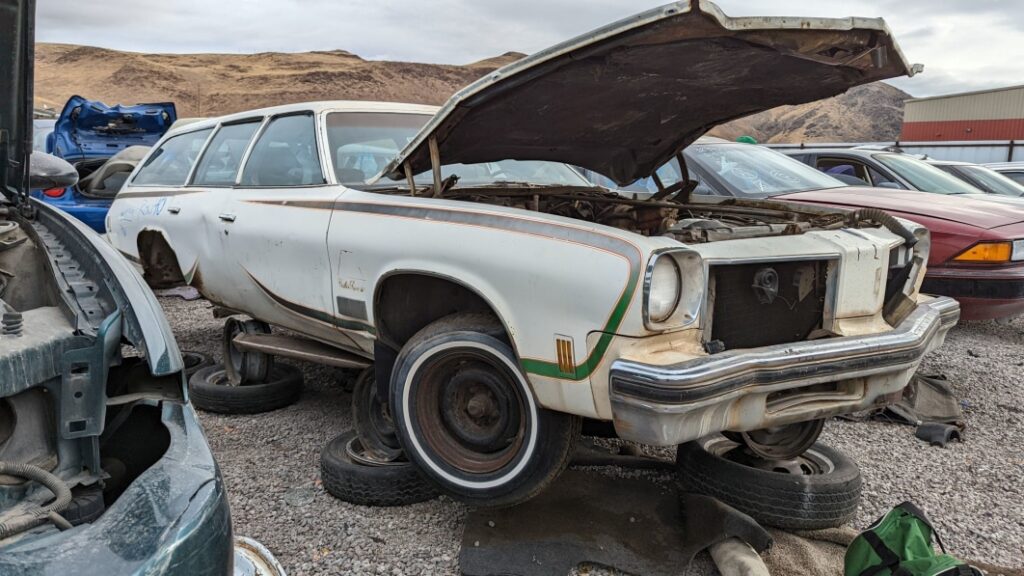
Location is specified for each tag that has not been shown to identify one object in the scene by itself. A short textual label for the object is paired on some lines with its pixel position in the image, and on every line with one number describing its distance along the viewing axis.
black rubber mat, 2.42
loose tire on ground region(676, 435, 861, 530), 2.58
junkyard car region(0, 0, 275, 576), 1.35
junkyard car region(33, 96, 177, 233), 6.94
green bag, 2.04
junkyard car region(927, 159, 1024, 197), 8.16
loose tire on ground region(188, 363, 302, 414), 3.91
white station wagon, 2.22
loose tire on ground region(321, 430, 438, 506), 2.86
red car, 4.61
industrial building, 32.88
